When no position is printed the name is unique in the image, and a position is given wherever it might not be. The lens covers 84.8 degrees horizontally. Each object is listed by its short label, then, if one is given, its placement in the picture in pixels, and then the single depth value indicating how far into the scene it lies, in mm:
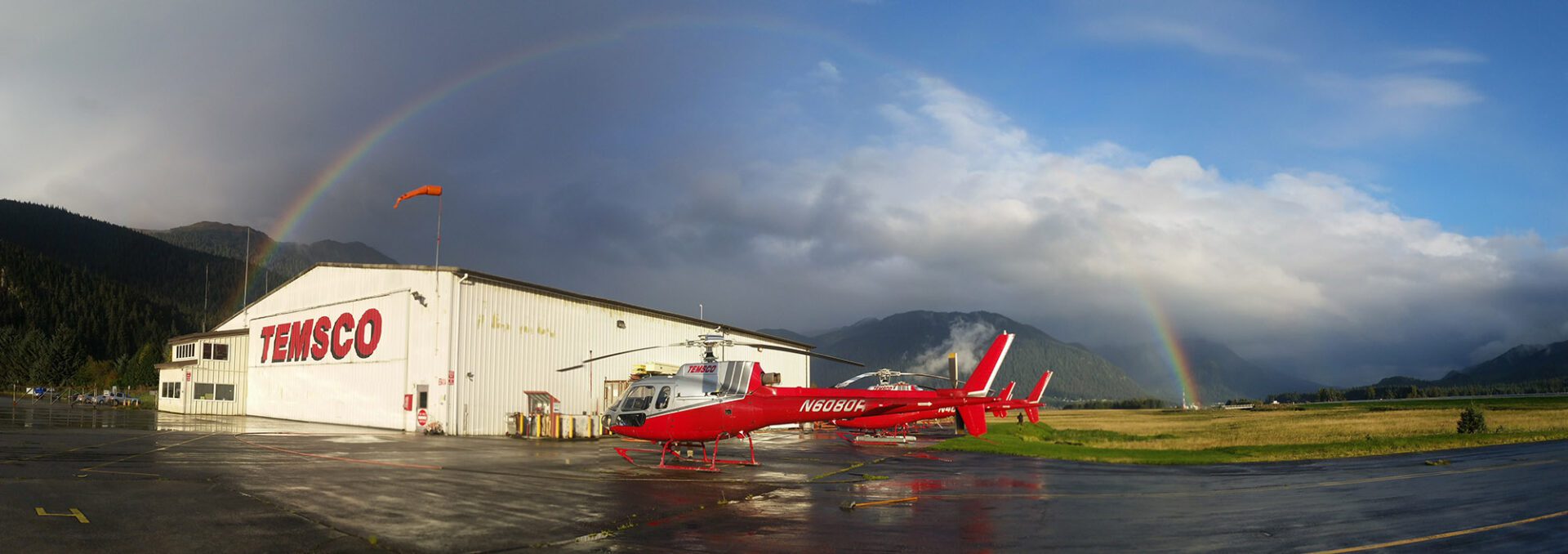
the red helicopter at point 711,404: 22859
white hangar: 38219
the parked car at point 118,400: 74875
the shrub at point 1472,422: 35938
